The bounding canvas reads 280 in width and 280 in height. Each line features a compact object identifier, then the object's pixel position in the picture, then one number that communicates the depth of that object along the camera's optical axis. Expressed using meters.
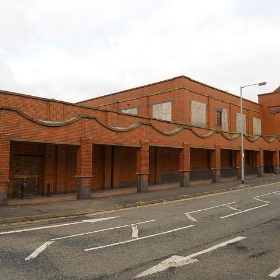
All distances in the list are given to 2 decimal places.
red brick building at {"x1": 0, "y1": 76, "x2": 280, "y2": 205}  18.00
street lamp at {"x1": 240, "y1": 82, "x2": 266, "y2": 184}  27.42
